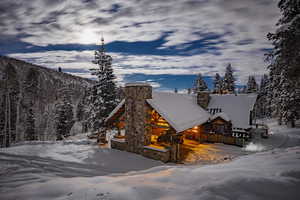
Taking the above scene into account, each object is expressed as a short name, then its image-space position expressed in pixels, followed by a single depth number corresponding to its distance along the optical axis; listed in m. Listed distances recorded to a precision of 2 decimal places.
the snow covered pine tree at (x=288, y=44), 7.76
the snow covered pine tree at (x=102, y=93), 16.92
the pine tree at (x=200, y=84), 40.03
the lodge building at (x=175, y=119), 12.30
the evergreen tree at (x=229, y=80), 37.41
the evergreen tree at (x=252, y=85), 46.03
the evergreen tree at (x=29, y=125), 28.89
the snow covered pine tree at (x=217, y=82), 42.15
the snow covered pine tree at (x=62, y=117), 29.36
